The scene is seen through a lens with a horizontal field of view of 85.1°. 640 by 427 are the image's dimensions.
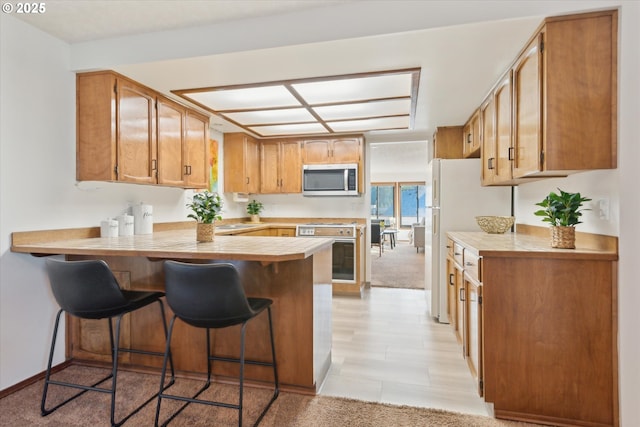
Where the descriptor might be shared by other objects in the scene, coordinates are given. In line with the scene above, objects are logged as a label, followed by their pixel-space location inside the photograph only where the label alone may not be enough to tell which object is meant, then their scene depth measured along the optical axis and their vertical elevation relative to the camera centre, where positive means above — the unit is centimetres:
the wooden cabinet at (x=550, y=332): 174 -63
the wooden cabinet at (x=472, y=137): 334 +78
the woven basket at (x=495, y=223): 283 -9
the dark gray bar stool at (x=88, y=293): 179 -42
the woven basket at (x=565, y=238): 187 -14
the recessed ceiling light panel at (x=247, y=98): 282 +99
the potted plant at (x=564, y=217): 187 -3
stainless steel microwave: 462 +44
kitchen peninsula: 204 -53
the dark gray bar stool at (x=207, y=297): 164 -41
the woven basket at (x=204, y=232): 238 -13
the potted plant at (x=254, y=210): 518 +4
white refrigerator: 325 +7
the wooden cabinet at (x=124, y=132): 252 +63
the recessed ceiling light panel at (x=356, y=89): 256 +97
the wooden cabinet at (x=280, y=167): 485 +64
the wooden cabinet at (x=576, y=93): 174 +60
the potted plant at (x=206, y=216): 238 -2
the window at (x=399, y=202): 1130 +32
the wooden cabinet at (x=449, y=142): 404 +82
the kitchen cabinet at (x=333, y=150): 465 +84
